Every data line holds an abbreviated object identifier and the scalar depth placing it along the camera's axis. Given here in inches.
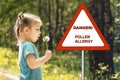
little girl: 206.8
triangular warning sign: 293.3
